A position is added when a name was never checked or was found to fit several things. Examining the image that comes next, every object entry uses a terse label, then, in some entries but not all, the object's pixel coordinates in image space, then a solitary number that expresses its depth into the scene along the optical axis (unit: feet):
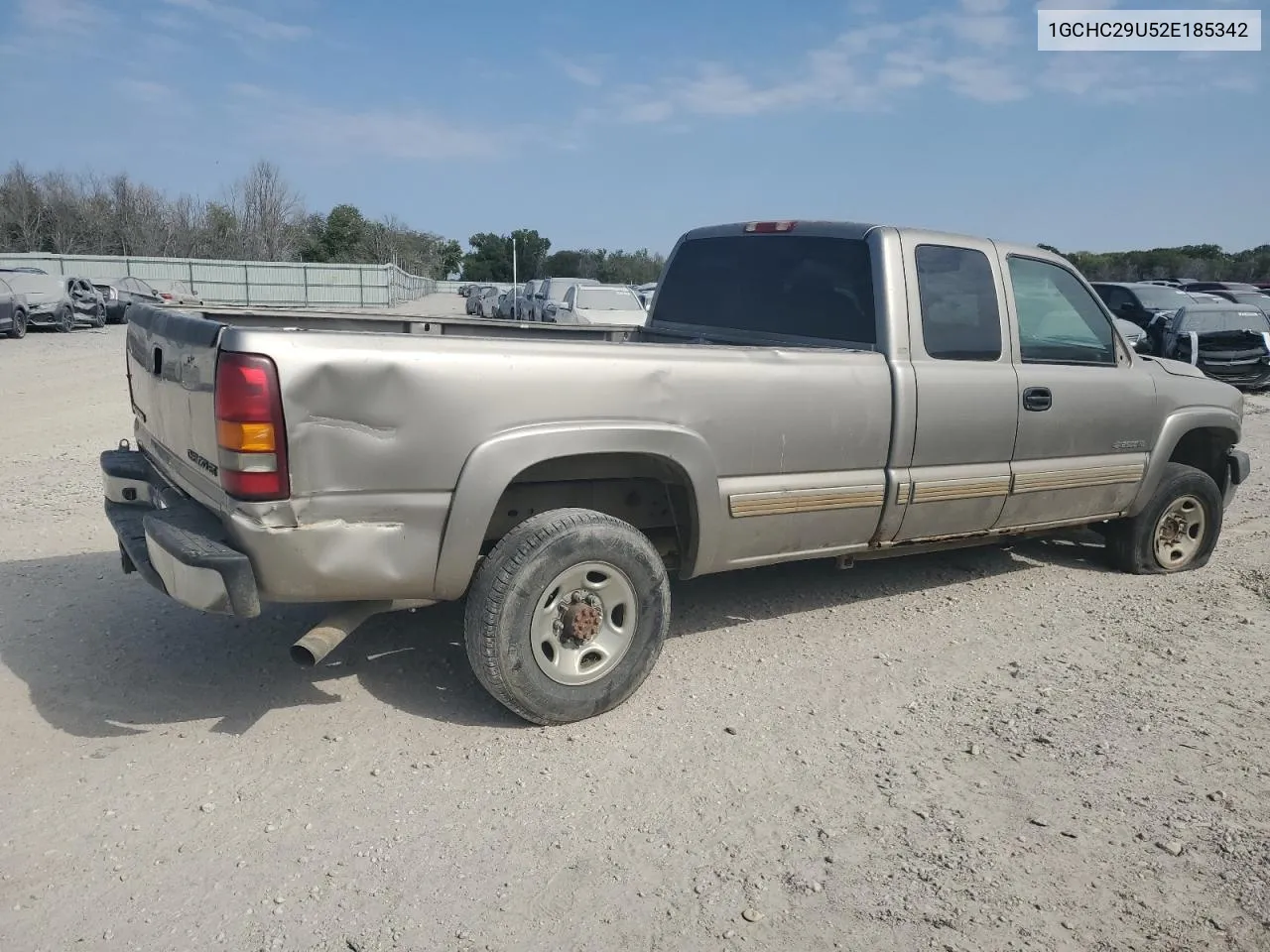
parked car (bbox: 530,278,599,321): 74.18
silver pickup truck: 10.99
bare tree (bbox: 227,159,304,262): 197.06
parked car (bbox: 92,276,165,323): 99.50
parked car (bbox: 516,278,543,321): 88.34
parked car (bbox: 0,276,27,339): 70.79
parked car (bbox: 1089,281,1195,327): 63.21
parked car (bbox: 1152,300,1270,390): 55.36
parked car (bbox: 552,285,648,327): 66.85
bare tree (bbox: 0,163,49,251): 173.88
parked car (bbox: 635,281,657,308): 92.95
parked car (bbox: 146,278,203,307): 103.24
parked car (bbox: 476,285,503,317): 129.96
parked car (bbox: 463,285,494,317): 146.10
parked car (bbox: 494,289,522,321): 109.59
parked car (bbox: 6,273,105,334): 78.43
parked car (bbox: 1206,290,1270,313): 75.15
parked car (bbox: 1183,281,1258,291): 96.89
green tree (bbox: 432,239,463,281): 304.71
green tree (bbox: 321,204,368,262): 207.31
